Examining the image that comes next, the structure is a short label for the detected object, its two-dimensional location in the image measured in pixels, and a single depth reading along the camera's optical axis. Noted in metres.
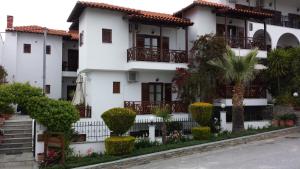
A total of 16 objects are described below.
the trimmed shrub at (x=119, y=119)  15.45
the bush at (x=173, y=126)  20.62
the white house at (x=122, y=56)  21.50
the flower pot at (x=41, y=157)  14.50
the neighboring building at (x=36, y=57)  28.28
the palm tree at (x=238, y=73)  19.50
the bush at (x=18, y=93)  16.08
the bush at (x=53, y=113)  14.74
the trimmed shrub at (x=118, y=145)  15.14
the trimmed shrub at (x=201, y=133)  17.98
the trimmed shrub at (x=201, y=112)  18.59
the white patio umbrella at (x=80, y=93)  22.94
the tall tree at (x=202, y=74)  21.09
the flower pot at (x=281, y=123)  22.12
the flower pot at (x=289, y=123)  21.91
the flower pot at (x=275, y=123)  22.42
